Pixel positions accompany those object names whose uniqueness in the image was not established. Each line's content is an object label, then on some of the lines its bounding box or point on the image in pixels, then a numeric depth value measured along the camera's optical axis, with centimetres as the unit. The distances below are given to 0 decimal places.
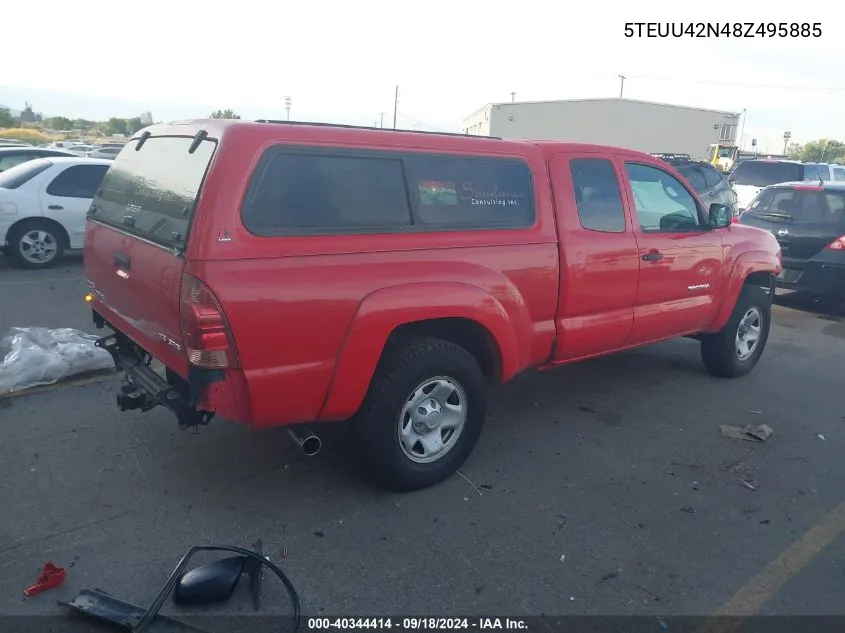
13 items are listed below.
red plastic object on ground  290
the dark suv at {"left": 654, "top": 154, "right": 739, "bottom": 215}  1373
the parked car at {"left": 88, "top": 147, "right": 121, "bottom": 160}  2107
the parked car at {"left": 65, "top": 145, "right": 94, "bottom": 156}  2570
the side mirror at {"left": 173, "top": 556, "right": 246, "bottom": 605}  288
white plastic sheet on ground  510
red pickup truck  310
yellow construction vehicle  3416
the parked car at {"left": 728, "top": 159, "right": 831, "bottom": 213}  1608
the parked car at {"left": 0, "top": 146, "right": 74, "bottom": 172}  1191
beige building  4319
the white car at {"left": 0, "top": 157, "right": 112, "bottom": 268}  908
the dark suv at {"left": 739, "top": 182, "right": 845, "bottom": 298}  849
